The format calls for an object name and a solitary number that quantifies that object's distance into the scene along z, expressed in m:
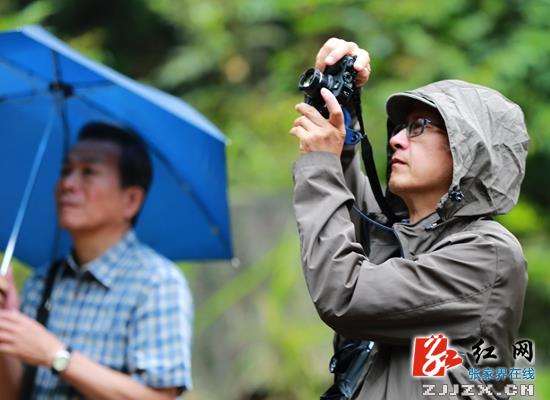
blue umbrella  6.73
